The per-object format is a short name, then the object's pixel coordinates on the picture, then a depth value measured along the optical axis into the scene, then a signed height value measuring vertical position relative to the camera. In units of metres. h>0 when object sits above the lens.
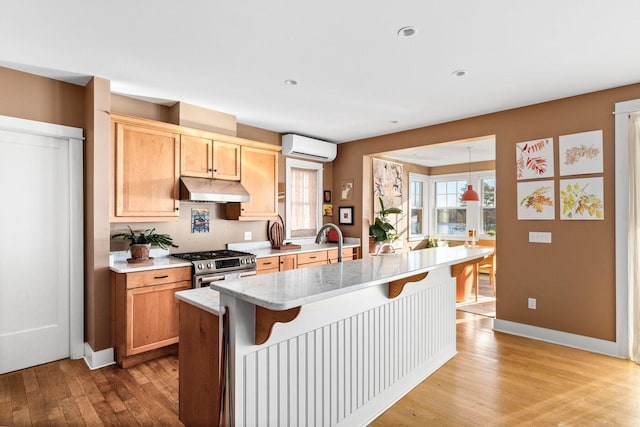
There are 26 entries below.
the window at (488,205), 7.12 +0.16
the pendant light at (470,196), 5.80 +0.28
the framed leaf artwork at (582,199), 3.36 +0.14
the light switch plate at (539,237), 3.69 -0.26
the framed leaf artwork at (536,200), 3.66 +0.14
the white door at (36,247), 2.92 -0.30
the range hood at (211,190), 3.56 +0.25
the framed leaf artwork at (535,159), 3.66 +0.58
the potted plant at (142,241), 3.29 -0.27
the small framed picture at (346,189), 5.74 +0.39
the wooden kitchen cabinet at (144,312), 2.99 -0.88
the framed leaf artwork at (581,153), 3.37 +0.59
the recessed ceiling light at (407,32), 2.25 +1.19
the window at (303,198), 5.27 +0.23
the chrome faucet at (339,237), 2.23 -0.16
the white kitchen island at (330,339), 1.53 -0.70
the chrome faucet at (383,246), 5.77 -0.57
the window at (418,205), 7.48 +0.17
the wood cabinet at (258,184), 4.24 +0.37
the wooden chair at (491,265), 5.84 -0.90
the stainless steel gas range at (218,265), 3.36 -0.53
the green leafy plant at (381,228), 5.82 -0.26
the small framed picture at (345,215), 5.75 -0.03
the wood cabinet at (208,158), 3.69 +0.61
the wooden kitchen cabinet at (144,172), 3.23 +0.40
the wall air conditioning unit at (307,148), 5.03 +0.99
